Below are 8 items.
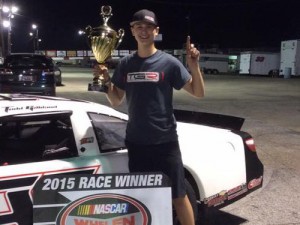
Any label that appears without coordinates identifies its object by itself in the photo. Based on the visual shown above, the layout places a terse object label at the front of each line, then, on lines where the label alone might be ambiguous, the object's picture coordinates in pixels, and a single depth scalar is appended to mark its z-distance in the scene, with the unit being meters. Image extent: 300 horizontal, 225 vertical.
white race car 2.28
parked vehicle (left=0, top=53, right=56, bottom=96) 9.36
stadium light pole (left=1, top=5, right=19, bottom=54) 22.93
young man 2.18
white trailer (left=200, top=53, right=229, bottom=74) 40.50
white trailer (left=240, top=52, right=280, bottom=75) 34.09
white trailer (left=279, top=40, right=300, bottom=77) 29.13
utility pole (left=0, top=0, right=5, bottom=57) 20.99
